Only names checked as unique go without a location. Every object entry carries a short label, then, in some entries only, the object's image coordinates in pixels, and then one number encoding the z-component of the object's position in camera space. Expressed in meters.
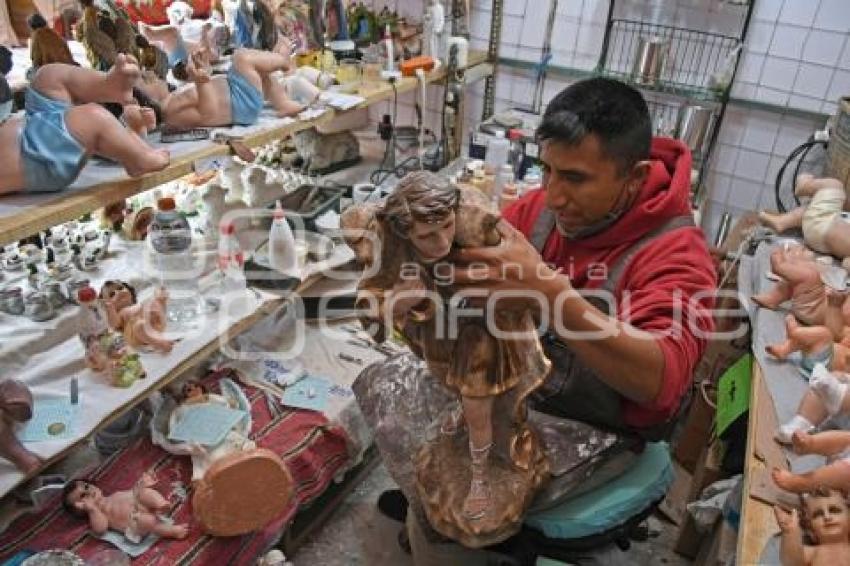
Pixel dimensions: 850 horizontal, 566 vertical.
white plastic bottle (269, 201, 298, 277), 1.92
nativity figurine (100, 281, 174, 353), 1.64
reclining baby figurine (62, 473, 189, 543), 1.51
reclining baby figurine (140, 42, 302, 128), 1.63
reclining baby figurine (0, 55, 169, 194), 1.21
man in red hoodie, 1.01
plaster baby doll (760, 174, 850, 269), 1.97
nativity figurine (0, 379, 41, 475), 1.35
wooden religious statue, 0.93
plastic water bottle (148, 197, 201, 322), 1.90
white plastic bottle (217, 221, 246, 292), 1.90
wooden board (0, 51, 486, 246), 1.17
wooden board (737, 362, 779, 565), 1.08
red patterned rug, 1.49
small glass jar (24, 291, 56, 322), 1.72
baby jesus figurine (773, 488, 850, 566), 0.97
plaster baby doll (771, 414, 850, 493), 1.06
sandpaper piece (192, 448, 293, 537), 1.51
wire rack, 2.66
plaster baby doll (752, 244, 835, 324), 1.66
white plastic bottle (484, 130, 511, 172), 2.65
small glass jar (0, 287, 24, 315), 1.72
